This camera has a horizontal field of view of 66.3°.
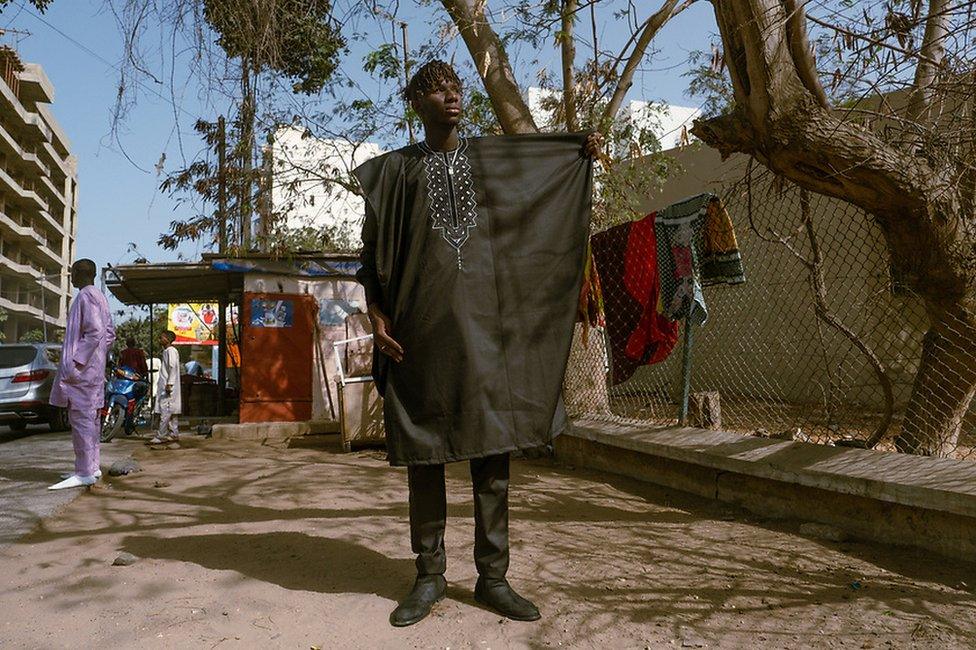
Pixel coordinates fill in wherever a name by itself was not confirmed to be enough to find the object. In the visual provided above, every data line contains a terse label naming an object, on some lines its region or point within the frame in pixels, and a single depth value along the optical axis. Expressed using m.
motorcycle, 10.61
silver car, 11.49
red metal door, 11.43
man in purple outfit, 5.90
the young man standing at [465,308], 2.82
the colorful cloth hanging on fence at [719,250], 4.65
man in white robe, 9.90
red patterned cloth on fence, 5.17
